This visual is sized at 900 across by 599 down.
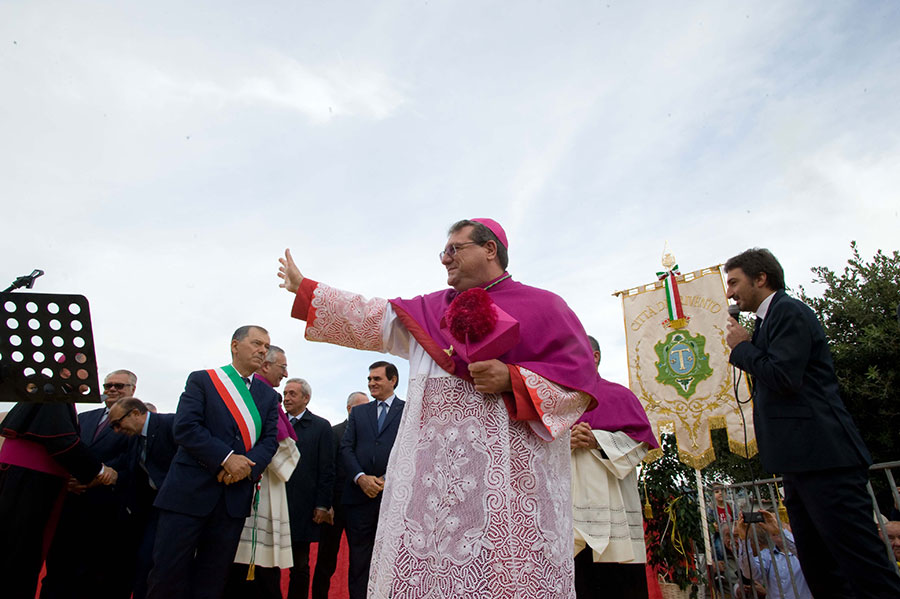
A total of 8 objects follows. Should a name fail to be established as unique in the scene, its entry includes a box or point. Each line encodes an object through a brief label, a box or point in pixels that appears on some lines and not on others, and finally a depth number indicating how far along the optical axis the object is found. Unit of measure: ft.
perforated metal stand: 8.95
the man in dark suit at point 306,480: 19.27
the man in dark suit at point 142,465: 16.08
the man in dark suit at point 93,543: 15.46
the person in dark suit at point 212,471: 12.32
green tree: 36.81
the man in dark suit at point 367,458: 17.72
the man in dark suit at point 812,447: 9.08
